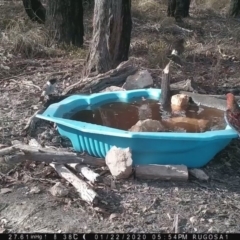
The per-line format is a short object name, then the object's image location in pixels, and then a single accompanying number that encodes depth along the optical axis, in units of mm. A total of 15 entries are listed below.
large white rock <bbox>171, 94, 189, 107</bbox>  4457
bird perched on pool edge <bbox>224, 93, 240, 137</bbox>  3765
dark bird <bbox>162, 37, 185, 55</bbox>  6645
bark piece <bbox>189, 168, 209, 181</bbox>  3671
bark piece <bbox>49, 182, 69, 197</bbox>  3427
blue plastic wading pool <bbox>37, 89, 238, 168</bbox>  3598
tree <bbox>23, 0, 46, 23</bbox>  8172
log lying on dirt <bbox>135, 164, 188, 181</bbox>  3609
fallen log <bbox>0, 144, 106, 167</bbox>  3637
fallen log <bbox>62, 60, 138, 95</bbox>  5059
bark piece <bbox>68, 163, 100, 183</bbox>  3514
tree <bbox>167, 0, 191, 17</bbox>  9680
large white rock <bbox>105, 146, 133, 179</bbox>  3535
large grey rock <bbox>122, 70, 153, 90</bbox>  5086
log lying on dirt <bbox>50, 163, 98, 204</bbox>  3311
